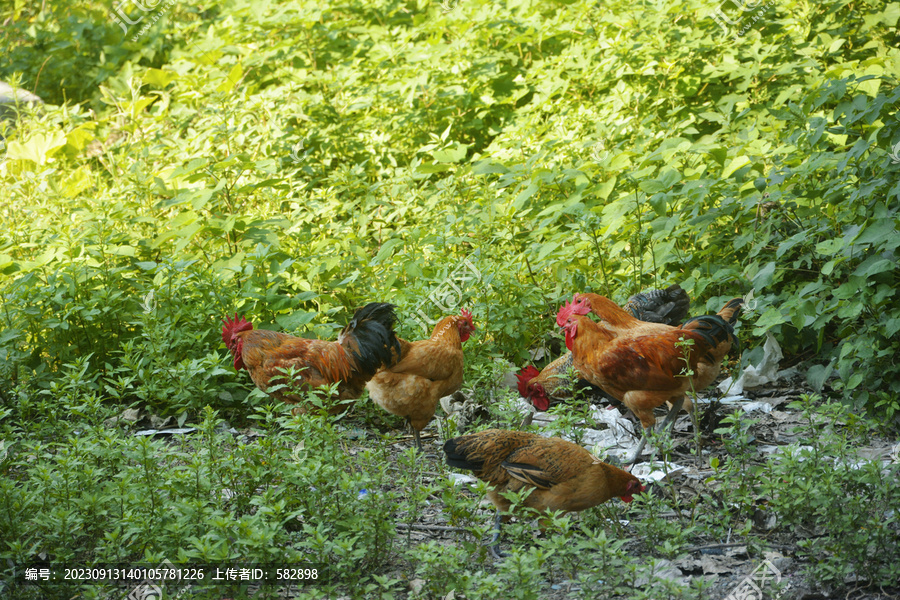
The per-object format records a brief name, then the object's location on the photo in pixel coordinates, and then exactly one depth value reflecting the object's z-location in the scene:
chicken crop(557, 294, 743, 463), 7.84
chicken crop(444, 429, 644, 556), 6.18
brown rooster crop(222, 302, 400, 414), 8.47
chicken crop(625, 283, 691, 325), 9.25
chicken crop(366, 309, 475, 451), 8.50
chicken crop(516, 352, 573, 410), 9.16
